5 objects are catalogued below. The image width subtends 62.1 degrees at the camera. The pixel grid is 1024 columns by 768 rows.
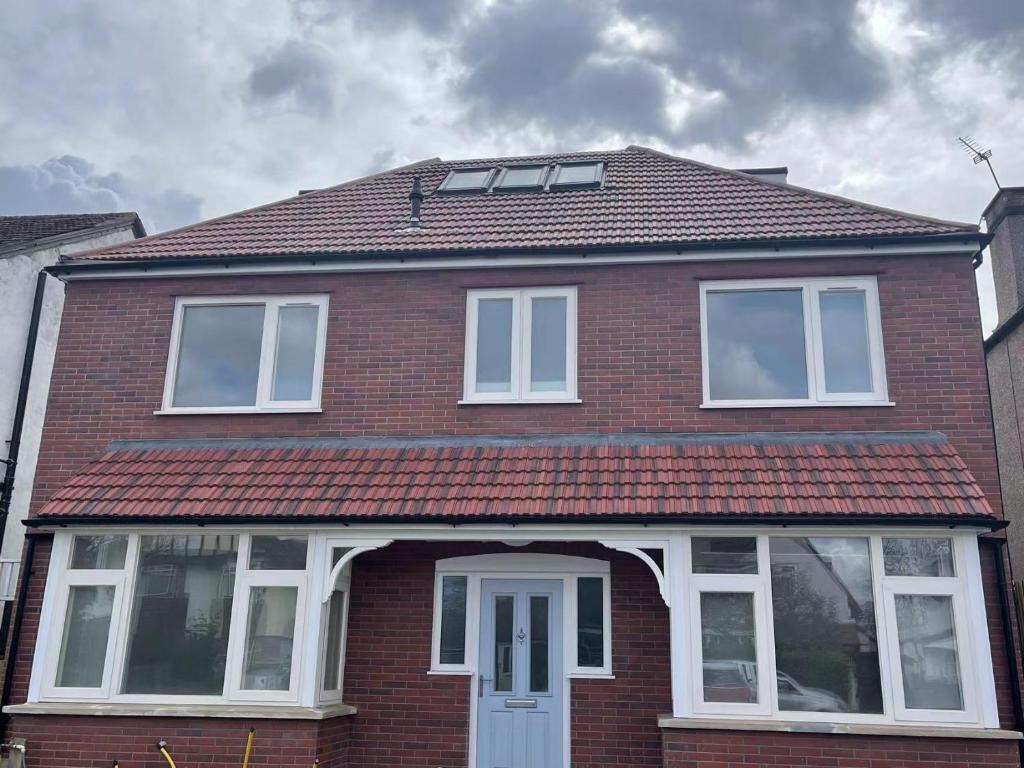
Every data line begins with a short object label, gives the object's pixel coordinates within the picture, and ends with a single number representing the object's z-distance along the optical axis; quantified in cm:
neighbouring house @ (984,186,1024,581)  1288
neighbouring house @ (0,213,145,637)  1321
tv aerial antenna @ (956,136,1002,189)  1401
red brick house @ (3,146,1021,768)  811
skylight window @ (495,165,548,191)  1240
